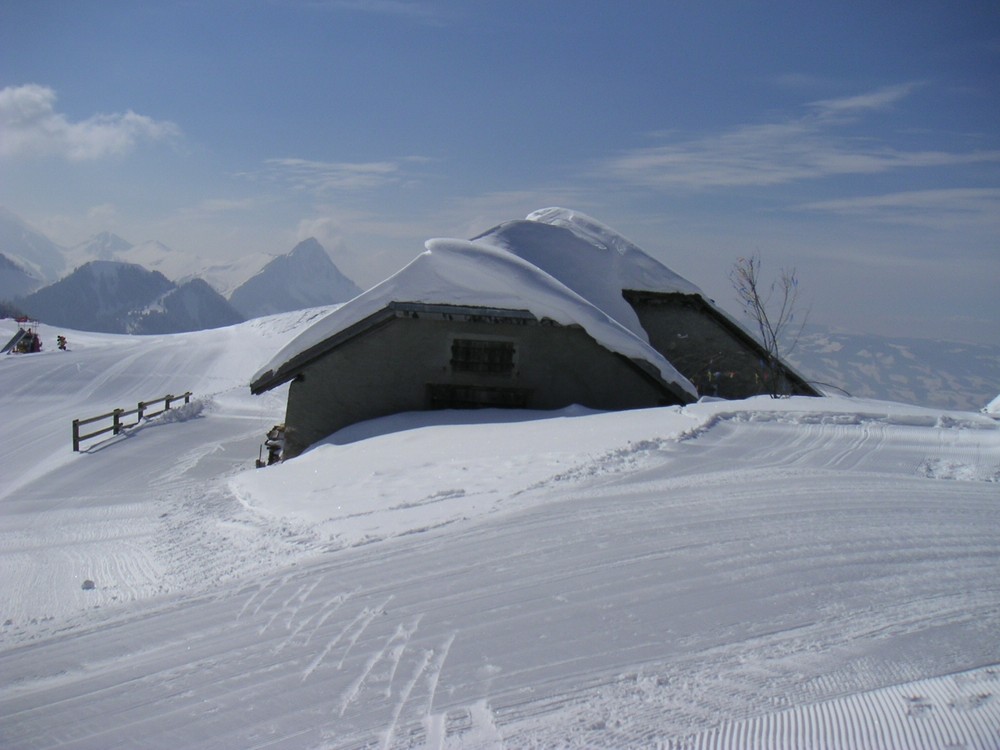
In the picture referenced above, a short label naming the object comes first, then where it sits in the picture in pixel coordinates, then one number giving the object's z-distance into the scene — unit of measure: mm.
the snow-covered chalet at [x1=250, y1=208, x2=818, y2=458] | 13078
